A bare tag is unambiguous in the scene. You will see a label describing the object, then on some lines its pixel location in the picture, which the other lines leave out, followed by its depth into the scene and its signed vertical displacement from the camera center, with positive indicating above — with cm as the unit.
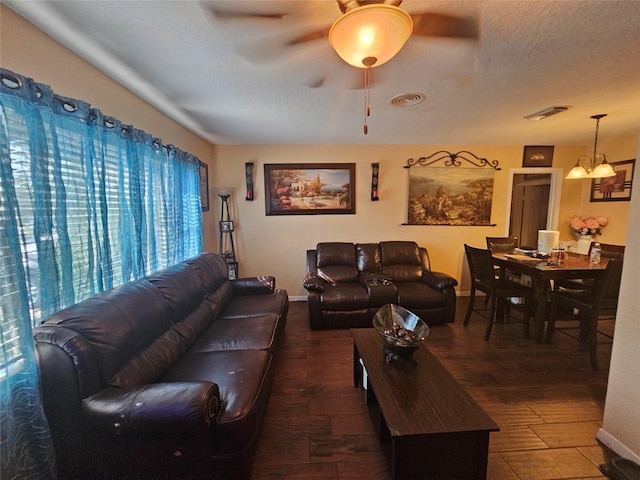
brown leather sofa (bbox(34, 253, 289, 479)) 120 -92
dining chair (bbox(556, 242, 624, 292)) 308 -47
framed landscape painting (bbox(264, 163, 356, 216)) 406 +40
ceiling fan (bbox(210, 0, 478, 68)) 112 +95
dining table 262 -56
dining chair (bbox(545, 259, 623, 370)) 238 -83
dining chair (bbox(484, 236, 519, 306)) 388 -41
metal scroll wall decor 420 +42
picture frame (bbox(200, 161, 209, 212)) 362 +38
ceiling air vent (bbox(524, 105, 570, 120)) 260 +105
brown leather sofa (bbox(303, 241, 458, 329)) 322 -90
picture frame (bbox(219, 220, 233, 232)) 398 -19
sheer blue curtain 117 -6
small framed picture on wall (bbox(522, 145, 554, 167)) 420 +96
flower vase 380 -39
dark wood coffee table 120 -95
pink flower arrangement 384 -12
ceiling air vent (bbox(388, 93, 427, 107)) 231 +104
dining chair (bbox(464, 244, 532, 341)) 292 -82
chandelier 290 +53
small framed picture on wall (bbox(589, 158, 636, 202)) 360 +45
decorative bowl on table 167 -77
